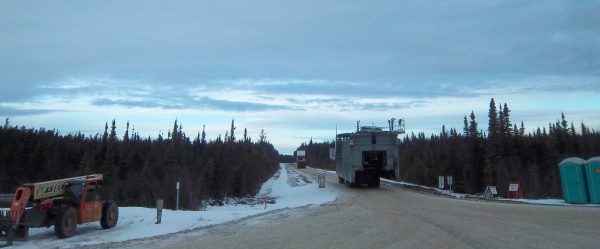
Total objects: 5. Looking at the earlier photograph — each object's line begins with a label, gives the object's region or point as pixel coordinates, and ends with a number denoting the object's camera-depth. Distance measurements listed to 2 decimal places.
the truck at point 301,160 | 116.99
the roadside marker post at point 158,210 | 17.94
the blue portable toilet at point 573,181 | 24.98
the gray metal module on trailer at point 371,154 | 32.38
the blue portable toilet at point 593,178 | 24.38
